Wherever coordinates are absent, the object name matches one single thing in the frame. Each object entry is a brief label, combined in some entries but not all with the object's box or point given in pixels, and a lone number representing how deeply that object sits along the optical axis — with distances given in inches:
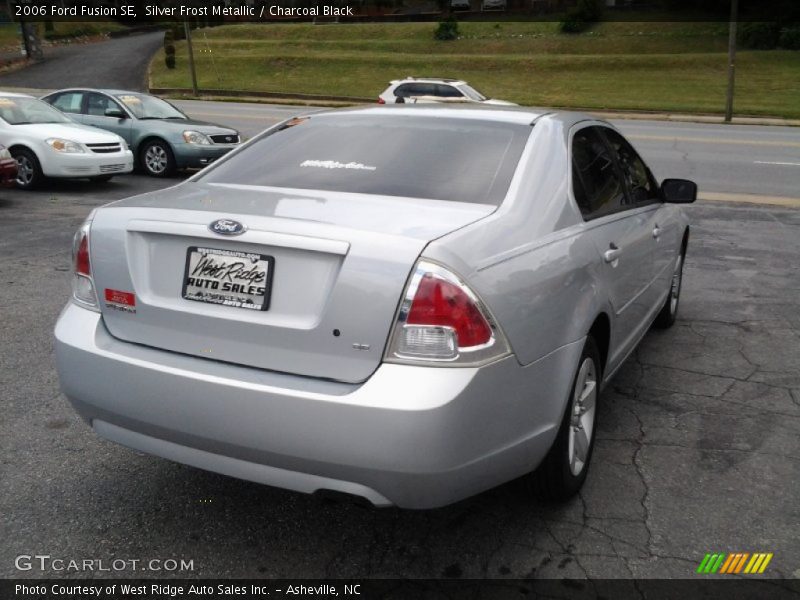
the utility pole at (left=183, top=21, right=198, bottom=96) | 1421.0
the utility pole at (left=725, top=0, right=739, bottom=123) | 1033.5
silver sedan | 105.0
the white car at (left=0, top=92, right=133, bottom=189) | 489.4
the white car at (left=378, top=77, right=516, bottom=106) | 941.2
